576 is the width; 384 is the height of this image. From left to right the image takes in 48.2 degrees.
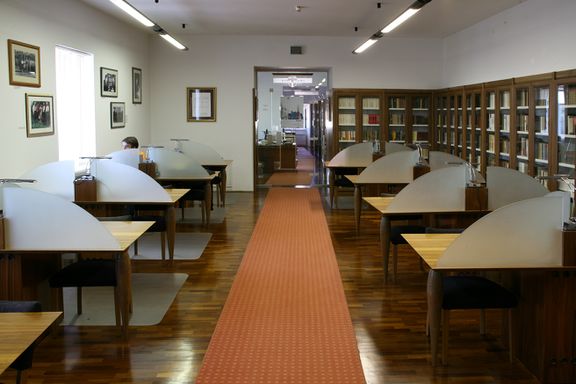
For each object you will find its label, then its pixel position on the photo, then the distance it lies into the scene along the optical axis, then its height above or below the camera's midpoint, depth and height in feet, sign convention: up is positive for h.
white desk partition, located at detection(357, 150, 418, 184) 26.40 -1.19
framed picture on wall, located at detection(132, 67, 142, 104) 37.78 +3.40
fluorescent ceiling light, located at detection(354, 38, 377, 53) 33.07 +5.23
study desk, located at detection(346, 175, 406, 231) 27.14 -2.52
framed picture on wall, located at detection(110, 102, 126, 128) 33.63 +1.49
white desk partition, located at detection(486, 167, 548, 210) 17.29 -1.31
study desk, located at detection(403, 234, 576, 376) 12.31 -3.32
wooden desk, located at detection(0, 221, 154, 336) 14.10 -2.81
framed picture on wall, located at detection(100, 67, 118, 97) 31.99 +3.10
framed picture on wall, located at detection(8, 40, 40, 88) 22.48 +2.89
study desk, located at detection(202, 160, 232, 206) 33.91 -1.45
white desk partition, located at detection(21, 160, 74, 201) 20.11 -1.09
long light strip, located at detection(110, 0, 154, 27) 21.92 +4.87
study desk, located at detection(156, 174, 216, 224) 27.50 -1.75
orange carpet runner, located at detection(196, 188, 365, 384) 12.67 -4.40
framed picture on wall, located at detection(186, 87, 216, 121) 41.83 +2.46
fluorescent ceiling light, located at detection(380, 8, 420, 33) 23.48 +4.81
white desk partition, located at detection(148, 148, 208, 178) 27.45 -0.93
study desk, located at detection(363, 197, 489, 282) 18.57 -2.27
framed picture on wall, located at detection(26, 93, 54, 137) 23.85 +1.08
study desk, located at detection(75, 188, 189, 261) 20.49 -2.06
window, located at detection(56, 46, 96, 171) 28.04 +1.80
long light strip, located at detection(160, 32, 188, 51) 30.48 +5.26
